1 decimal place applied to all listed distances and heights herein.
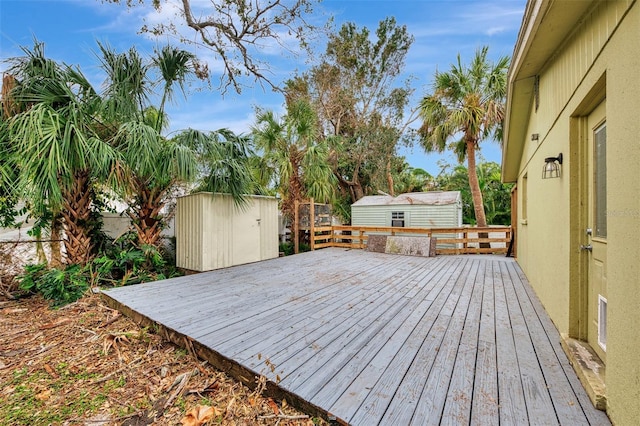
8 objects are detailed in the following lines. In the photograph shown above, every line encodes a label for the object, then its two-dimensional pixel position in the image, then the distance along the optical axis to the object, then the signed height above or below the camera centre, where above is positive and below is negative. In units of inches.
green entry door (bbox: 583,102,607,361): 74.4 -6.7
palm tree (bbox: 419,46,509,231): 282.4 +116.9
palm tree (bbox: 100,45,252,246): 170.9 +46.1
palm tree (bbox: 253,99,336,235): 304.3 +74.2
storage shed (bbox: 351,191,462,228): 375.1 -0.1
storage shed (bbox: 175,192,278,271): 209.0 -17.1
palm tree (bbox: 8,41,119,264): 139.4 +36.7
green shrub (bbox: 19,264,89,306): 154.9 -42.4
